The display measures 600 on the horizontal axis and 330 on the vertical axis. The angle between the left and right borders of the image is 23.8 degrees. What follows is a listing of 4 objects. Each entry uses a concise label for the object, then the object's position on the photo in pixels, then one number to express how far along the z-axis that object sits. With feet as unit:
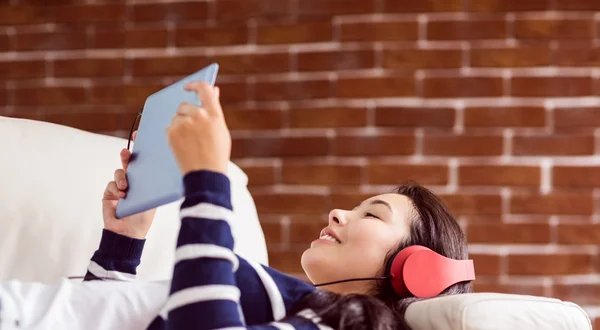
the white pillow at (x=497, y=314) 8.66
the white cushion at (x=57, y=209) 10.74
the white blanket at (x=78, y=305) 9.21
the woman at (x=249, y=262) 7.87
